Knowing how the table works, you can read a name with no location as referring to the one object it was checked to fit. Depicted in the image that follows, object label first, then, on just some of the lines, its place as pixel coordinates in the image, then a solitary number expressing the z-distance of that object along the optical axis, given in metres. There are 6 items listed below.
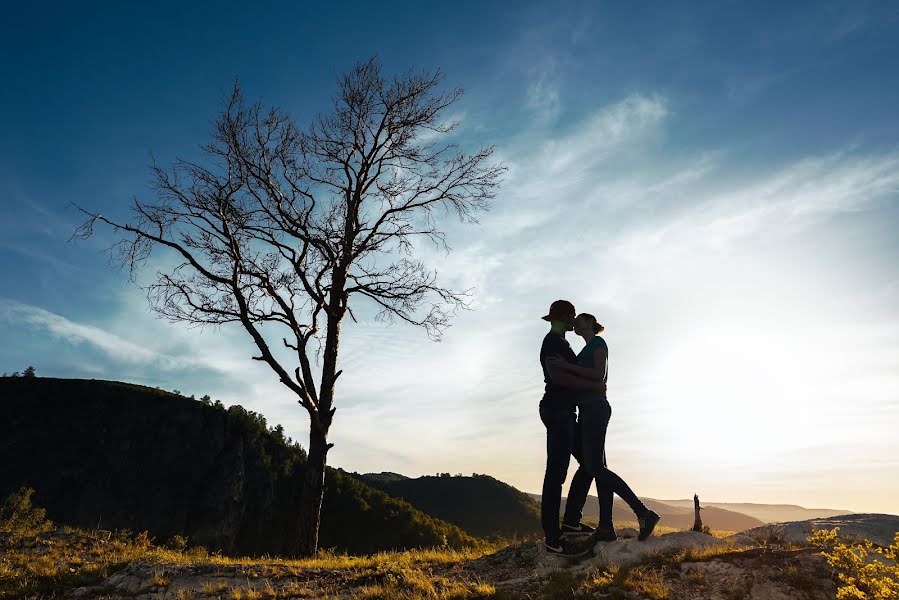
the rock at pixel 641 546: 5.29
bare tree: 10.16
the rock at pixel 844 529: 5.42
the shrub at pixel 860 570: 3.23
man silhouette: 5.62
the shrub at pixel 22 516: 8.79
